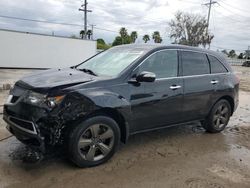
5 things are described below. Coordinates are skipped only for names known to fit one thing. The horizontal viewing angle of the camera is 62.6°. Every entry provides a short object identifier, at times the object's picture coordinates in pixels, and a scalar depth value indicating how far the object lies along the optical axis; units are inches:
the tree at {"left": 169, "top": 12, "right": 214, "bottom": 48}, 1412.1
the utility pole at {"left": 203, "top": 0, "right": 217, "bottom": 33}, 1397.2
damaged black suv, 103.6
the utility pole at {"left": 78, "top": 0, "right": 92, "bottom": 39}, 1108.1
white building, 678.9
